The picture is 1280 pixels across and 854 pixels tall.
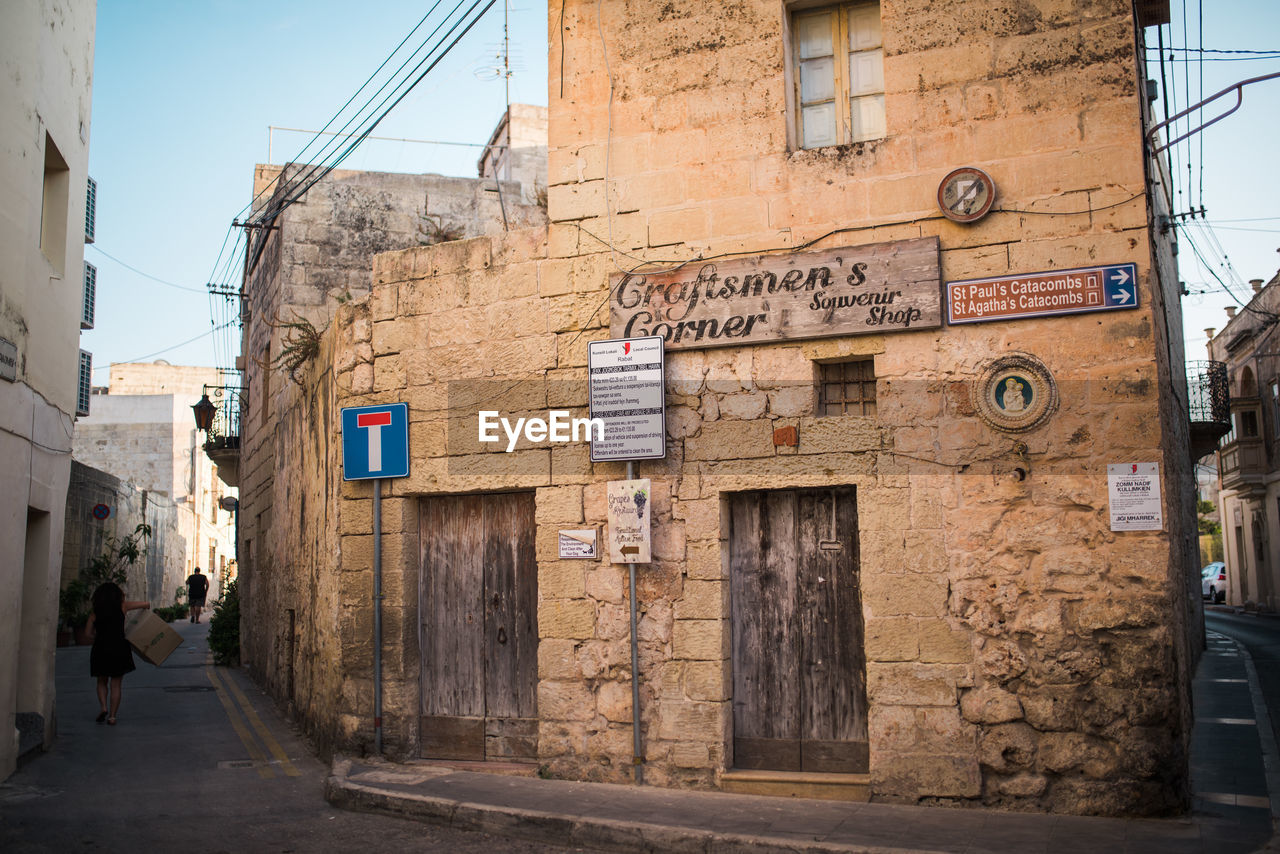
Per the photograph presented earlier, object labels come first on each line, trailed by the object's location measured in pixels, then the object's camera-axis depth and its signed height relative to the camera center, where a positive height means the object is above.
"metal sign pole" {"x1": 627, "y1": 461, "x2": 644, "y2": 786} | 7.29 -1.00
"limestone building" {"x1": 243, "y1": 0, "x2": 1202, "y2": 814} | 6.32 +0.82
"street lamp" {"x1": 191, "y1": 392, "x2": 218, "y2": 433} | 19.14 +2.78
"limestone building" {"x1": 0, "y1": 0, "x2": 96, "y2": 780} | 8.00 +2.15
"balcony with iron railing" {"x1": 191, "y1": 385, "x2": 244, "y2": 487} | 19.03 +2.53
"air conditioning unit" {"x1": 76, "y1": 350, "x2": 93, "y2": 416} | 11.29 +2.04
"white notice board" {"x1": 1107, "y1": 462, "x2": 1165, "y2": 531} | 6.12 +0.31
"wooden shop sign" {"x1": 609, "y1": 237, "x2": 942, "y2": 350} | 6.81 +1.77
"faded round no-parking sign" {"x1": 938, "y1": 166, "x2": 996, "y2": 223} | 6.67 +2.29
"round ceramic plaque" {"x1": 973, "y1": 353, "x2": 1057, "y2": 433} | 6.44 +0.98
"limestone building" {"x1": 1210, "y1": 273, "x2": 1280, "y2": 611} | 29.62 +3.11
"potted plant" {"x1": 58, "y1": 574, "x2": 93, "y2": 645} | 18.91 -0.76
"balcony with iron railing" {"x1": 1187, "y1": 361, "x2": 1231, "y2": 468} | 22.86 +3.53
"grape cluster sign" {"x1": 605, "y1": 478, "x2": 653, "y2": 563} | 7.38 +0.26
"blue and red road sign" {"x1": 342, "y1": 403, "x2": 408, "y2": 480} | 8.46 +0.98
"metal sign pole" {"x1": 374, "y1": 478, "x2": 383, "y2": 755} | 8.30 -0.43
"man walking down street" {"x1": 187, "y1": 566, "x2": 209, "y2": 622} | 27.17 -0.69
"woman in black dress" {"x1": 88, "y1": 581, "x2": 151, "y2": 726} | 10.76 -0.82
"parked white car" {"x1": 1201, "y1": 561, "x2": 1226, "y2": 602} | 37.31 -1.29
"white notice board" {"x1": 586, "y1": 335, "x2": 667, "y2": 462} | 7.46 +1.16
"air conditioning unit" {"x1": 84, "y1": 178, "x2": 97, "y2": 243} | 11.22 +3.85
